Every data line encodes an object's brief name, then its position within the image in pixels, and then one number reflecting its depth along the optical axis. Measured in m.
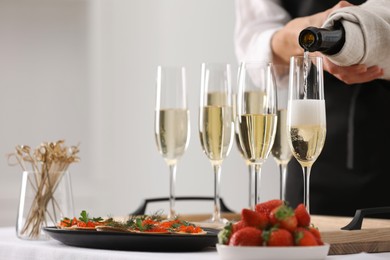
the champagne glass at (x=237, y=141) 1.62
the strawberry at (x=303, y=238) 1.22
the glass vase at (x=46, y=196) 1.64
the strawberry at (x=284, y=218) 1.22
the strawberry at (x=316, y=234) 1.25
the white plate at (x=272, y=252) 1.21
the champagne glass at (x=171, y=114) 1.77
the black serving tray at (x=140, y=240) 1.37
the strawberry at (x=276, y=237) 1.22
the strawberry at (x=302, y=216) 1.23
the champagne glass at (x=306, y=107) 1.44
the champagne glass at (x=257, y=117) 1.53
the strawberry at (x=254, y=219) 1.22
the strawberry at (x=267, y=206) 1.25
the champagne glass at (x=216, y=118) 1.71
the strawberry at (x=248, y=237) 1.22
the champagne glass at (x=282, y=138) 1.73
